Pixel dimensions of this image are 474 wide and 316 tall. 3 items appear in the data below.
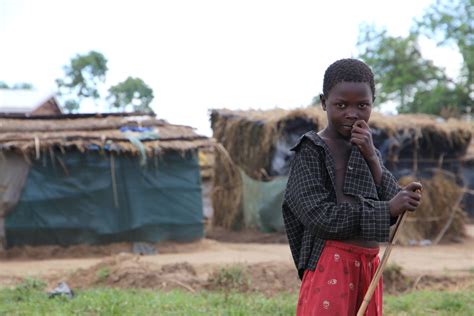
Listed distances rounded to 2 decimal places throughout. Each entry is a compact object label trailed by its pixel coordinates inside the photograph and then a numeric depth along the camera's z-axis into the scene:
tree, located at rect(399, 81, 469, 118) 24.55
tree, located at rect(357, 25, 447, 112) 26.36
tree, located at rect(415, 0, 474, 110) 24.47
